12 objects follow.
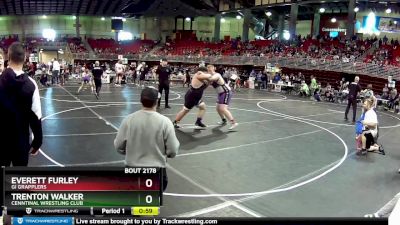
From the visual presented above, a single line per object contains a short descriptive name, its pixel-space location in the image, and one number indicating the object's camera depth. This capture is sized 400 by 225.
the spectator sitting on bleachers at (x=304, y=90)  23.41
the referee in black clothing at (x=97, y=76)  17.17
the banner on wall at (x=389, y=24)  31.27
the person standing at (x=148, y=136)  3.55
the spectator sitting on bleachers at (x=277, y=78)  26.74
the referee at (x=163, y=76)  14.44
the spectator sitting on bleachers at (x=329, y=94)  21.88
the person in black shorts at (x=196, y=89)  10.66
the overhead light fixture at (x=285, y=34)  46.00
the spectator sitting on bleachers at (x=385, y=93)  19.91
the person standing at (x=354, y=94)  14.18
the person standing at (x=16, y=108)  3.89
